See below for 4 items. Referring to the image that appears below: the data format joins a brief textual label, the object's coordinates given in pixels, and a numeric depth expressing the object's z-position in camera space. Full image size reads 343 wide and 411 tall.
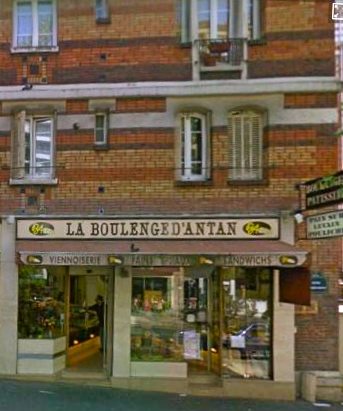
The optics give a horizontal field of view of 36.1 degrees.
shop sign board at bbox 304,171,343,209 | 7.90
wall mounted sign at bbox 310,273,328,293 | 9.93
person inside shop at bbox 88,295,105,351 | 10.98
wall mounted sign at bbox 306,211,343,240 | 7.99
